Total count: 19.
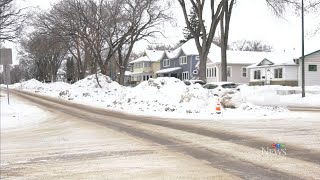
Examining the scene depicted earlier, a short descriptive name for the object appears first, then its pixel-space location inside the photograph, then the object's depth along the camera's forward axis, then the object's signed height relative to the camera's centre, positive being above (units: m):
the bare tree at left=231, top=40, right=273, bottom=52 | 121.72 +10.91
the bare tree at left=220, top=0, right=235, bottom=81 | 34.69 +4.60
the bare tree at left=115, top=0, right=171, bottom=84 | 41.22 +6.50
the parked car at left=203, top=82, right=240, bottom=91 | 32.88 -0.26
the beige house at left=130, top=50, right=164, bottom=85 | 84.19 +3.70
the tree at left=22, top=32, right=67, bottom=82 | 46.28 +4.84
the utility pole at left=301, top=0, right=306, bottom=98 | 28.78 -0.44
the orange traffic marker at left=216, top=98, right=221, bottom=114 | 17.62 -1.15
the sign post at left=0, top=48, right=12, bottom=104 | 20.08 +1.39
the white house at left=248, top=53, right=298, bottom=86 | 46.44 +1.29
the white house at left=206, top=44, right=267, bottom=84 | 58.94 +2.31
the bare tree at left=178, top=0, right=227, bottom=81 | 33.66 +4.67
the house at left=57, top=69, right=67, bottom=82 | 146.12 +3.03
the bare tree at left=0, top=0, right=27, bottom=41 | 29.19 +4.74
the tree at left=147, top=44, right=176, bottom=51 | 116.69 +10.43
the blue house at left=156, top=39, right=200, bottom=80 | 66.69 +3.48
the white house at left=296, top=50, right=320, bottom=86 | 44.62 +1.43
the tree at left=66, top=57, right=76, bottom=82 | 101.19 +3.57
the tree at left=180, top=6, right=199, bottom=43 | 78.57 +12.50
